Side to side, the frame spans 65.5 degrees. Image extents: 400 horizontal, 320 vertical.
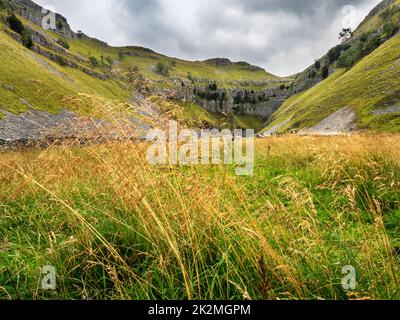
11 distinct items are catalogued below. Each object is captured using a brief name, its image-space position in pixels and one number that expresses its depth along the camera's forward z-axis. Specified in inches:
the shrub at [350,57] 4198.1
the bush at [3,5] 4077.8
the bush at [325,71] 5817.4
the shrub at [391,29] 3764.3
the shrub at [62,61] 3949.3
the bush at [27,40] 3494.8
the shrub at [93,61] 5236.2
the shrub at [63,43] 5488.7
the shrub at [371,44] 3955.2
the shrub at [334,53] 5854.3
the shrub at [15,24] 3609.7
